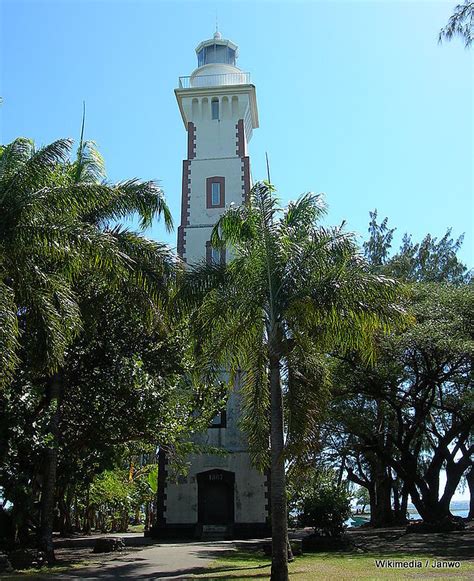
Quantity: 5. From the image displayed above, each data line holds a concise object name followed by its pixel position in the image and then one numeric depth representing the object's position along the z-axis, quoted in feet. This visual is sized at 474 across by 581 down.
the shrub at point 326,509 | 59.62
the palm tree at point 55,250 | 37.27
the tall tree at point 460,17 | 34.71
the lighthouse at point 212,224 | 89.15
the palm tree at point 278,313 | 42.04
